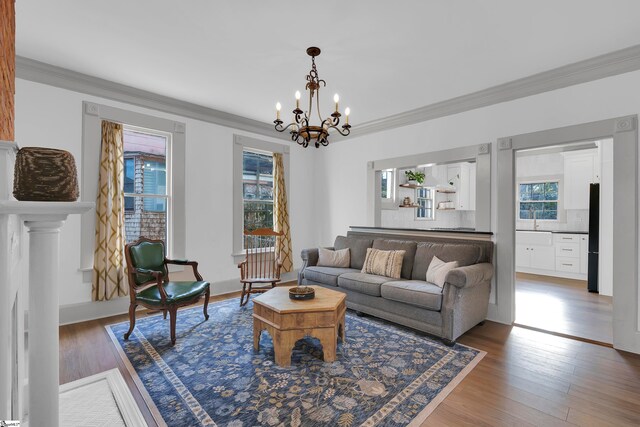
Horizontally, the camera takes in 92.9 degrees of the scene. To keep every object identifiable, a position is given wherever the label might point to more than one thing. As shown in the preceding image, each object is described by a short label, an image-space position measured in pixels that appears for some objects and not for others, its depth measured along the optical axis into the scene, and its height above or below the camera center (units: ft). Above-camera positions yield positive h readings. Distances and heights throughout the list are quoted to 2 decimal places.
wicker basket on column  3.29 +0.39
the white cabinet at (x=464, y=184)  24.53 +2.41
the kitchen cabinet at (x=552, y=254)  19.15 -2.58
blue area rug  6.37 -4.19
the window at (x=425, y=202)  22.90 +0.86
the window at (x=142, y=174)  11.71 +1.60
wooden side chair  13.57 -2.49
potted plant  21.20 +2.57
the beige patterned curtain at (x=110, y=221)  11.87 -0.39
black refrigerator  16.15 -1.10
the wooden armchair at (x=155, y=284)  9.75 -2.64
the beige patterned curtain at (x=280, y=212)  17.66 +0.04
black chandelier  8.55 +2.43
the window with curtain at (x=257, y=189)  16.94 +1.34
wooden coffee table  8.32 -3.11
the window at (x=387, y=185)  19.21 +1.81
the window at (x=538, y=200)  21.86 +1.08
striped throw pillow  12.76 -2.16
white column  3.43 -1.25
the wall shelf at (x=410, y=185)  20.59 +1.94
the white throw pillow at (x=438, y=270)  10.76 -2.07
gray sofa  9.82 -2.70
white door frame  9.29 -0.12
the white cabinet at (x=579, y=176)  18.85 +2.49
